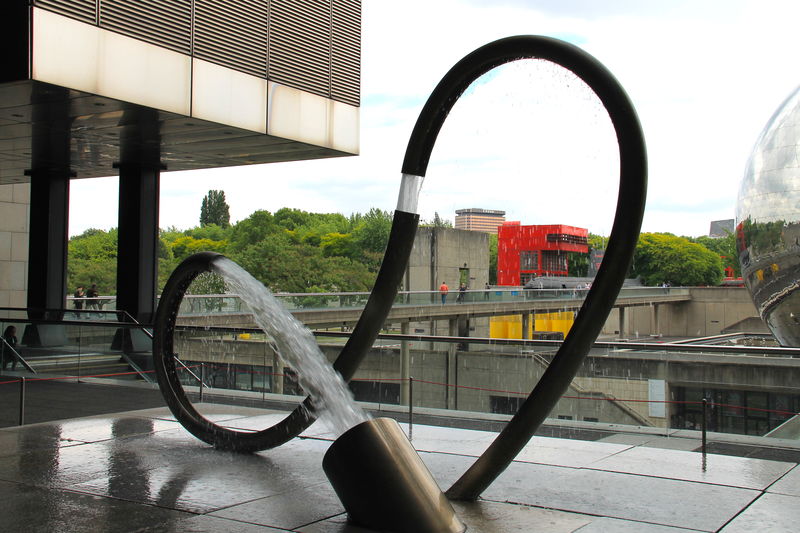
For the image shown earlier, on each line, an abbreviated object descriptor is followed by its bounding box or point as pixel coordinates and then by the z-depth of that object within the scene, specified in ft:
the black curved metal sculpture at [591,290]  18.94
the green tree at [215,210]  396.78
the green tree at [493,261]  321.93
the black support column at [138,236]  68.13
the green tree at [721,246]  354.25
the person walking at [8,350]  49.73
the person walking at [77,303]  86.92
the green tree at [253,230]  286.46
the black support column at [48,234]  72.08
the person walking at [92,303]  86.51
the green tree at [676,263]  309.63
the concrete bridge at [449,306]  92.61
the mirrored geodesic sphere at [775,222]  51.39
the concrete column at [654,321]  211.82
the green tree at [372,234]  269.03
